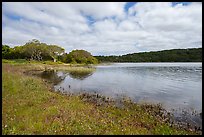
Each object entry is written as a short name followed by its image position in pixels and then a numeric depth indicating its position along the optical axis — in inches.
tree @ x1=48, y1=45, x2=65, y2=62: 2390.3
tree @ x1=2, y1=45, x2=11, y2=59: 2263.3
